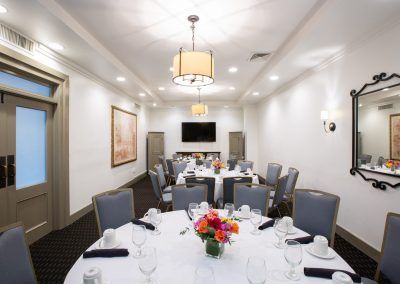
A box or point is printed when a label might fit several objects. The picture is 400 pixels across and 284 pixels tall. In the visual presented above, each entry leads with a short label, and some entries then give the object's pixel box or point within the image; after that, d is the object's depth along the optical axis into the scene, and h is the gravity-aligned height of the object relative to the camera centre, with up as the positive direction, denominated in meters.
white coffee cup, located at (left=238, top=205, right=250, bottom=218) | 2.18 -0.69
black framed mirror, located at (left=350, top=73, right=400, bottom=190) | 2.59 +0.15
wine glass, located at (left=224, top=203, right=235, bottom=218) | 2.10 -0.65
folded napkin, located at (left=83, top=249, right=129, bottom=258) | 1.46 -0.73
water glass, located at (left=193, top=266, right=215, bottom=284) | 1.04 -0.63
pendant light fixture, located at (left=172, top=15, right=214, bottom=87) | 2.37 +0.83
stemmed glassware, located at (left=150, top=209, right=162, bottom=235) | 1.88 -0.68
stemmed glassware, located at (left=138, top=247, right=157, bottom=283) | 1.15 -0.63
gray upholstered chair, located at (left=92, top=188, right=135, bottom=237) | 2.25 -0.70
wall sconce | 3.74 +0.39
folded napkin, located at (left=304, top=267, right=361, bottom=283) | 1.25 -0.74
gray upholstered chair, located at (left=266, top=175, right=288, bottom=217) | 3.47 -0.81
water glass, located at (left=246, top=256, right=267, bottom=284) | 1.09 -0.63
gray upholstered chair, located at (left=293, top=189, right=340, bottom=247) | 2.15 -0.71
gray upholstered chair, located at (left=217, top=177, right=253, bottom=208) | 3.58 -0.70
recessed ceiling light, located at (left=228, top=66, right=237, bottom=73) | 4.81 +1.57
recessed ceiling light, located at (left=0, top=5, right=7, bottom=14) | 2.28 +1.37
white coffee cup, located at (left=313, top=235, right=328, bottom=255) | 1.50 -0.71
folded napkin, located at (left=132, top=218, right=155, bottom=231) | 1.92 -0.73
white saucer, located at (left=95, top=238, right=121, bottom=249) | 1.60 -0.75
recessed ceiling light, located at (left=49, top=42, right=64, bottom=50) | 3.16 +1.39
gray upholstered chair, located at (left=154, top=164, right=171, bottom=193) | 4.44 -0.75
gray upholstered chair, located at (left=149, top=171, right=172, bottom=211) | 3.79 -0.90
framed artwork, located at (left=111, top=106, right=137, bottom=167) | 5.84 +0.14
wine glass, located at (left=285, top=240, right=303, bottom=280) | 1.25 -0.64
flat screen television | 9.38 +0.43
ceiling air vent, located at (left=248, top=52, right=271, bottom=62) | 3.99 +1.56
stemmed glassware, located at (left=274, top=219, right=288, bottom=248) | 1.60 -0.64
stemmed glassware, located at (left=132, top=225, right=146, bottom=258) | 1.47 -0.63
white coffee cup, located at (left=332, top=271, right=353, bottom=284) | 1.07 -0.67
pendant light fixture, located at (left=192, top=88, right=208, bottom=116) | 6.66 +0.96
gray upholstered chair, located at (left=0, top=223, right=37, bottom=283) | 1.32 -0.71
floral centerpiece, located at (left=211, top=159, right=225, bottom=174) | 4.75 -0.52
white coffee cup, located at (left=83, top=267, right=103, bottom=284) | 1.09 -0.66
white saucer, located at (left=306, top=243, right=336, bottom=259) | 1.48 -0.76
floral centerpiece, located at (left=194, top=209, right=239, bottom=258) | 1.38 -0.56
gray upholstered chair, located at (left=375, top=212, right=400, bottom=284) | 1.51 -0.76
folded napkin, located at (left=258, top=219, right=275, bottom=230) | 1.91 -0.72
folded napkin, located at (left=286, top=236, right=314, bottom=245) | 1.66 -0.73
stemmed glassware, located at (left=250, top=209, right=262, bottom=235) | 1.84 -0.66
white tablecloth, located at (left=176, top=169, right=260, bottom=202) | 3.95 -0.71
